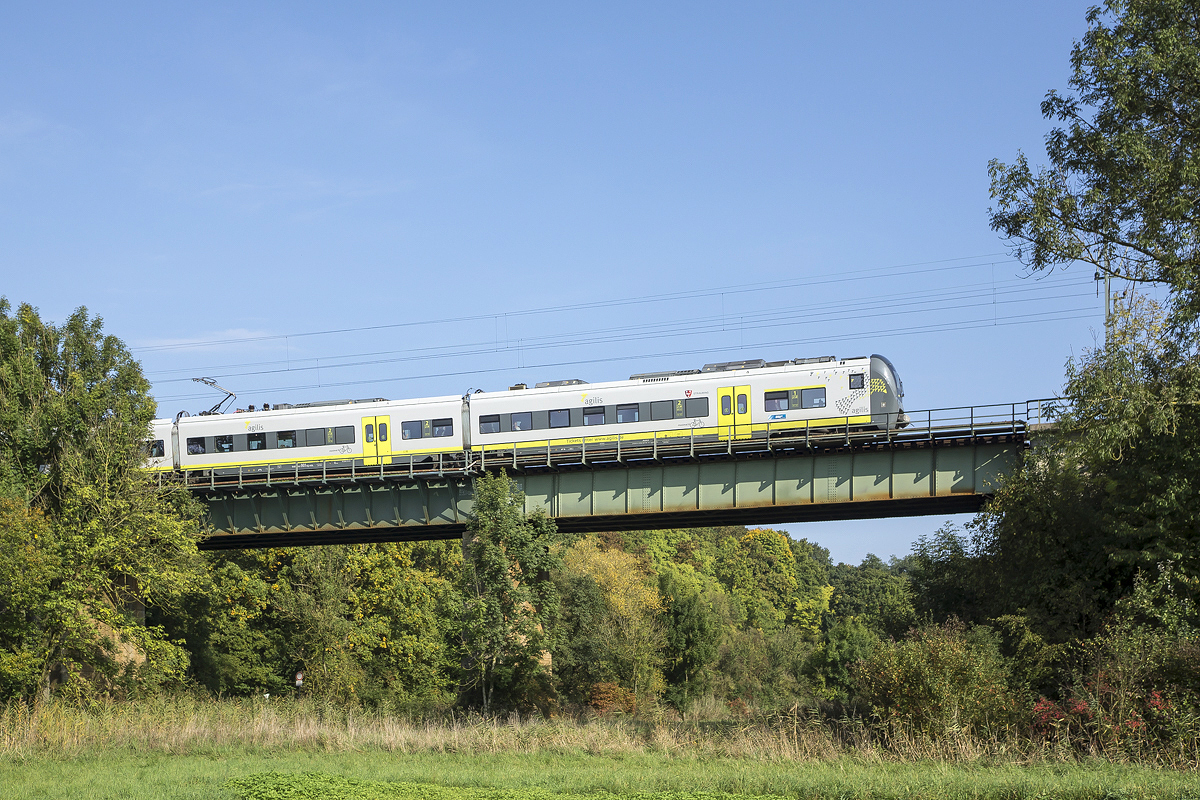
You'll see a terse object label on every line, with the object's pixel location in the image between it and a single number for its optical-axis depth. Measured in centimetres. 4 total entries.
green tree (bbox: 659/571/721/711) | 6569
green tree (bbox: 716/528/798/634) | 11538
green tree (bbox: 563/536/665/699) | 6041
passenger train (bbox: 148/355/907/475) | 3938
